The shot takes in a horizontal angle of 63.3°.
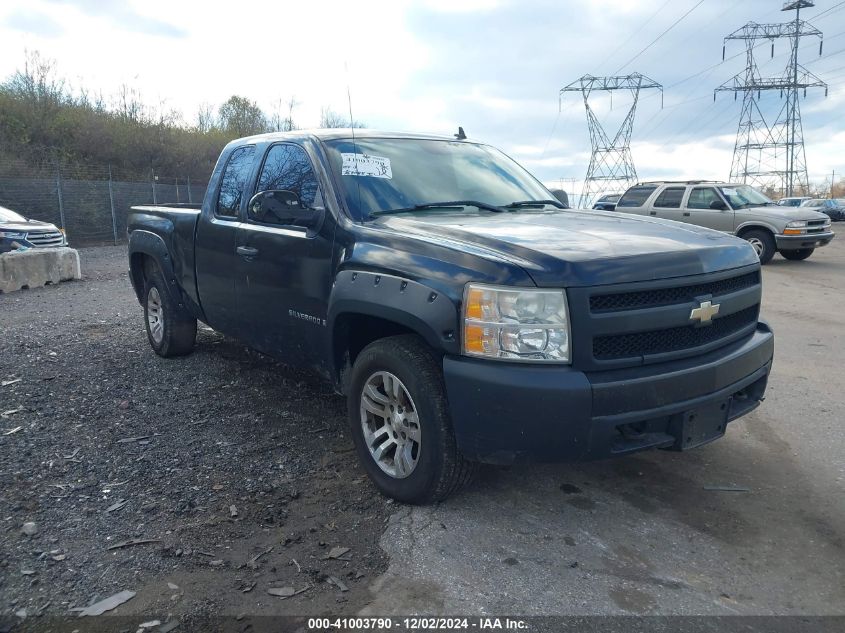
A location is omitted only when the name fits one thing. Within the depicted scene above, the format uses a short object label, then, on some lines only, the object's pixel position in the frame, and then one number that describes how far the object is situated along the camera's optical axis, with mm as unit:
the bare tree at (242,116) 36616
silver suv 14992
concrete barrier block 11492
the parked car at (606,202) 23950
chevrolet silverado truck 2924
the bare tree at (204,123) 33562
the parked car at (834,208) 42847
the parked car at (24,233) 12344
